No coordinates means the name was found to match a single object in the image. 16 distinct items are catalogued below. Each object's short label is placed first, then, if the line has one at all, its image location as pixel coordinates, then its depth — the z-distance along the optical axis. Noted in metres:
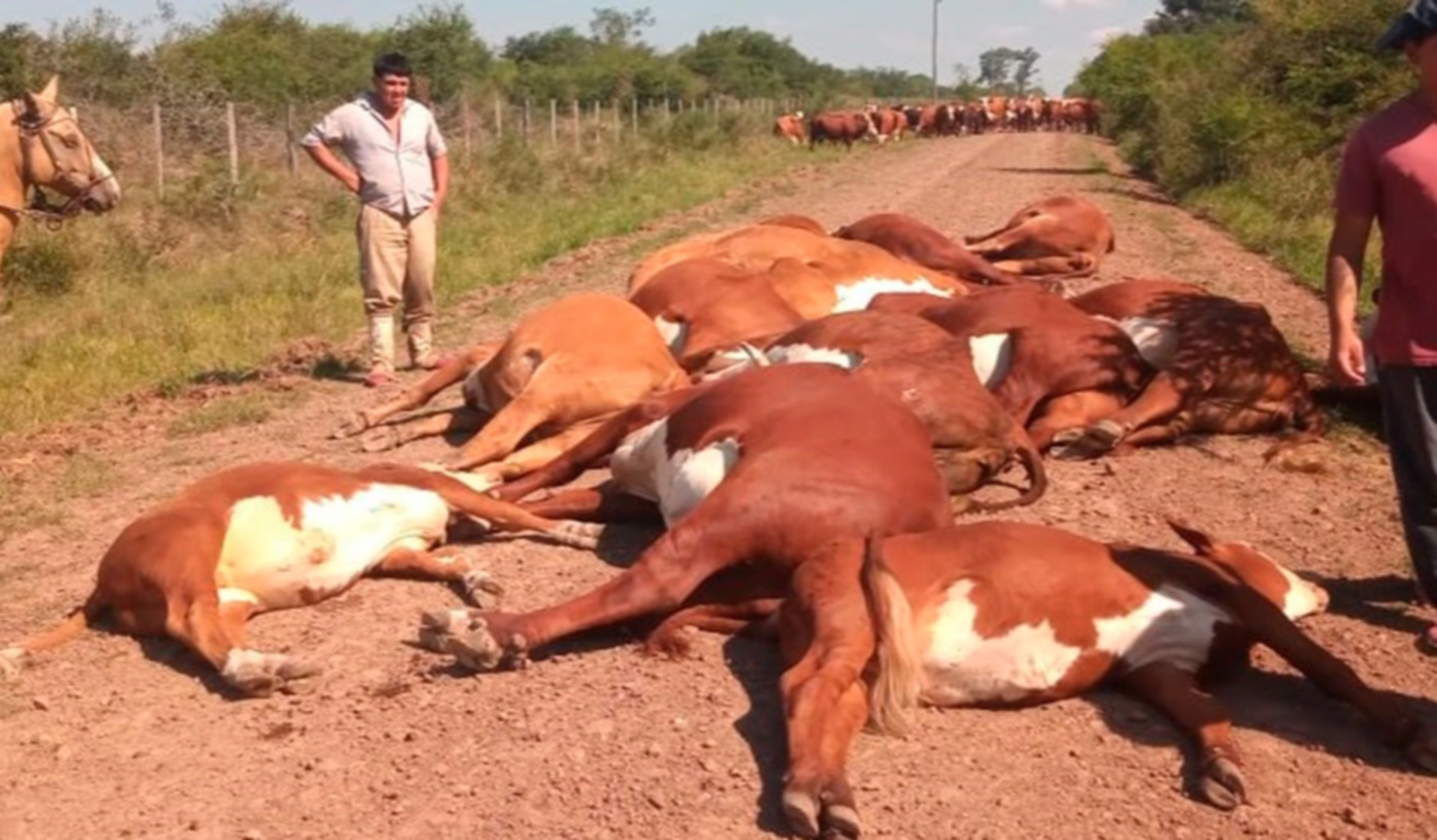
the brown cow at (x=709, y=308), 8.33
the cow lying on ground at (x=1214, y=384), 7.73
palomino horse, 10.13
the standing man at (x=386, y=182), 10.12
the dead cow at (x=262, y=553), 5.20
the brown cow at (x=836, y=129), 48.28
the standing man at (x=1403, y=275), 4.91
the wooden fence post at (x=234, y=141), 18.88
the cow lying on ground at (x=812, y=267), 9.54
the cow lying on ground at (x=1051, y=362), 7.76
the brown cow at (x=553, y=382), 7.32
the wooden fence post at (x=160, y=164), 18.78
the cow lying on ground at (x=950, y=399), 6.72
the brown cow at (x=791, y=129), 49.03
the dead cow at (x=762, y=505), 5.08
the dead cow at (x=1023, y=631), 4.51
